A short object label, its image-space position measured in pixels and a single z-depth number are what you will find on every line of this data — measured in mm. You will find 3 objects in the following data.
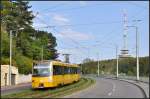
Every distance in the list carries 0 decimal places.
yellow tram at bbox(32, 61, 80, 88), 27171
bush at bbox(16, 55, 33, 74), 46354
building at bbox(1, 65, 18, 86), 38879
